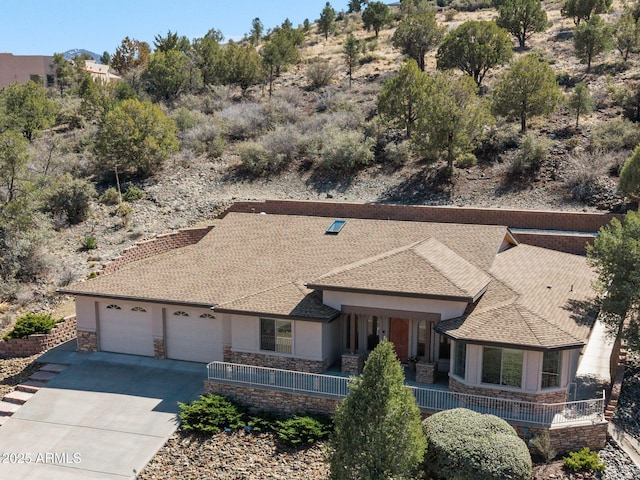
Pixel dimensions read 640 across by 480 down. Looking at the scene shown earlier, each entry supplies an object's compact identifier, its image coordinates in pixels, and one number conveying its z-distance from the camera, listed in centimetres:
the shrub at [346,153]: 4119
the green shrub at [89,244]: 3259
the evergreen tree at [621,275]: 1855
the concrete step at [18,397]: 2025
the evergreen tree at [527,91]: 3984
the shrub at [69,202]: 3547
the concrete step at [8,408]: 1961
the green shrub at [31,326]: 2380
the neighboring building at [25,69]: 7988
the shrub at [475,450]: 1491
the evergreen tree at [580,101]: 4072
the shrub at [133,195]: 3884
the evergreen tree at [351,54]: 5956
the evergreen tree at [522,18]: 6206
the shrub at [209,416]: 1809
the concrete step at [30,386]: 2086
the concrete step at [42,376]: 2148
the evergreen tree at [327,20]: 8131
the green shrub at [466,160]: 3872
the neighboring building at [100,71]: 8740
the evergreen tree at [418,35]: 5928
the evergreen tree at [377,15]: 7736
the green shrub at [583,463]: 1596
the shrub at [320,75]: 5956
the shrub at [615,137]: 3762
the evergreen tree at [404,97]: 4172
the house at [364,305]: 1808
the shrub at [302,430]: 1753
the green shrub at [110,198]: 3819
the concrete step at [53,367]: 2205
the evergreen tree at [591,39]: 5088
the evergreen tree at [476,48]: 5044
